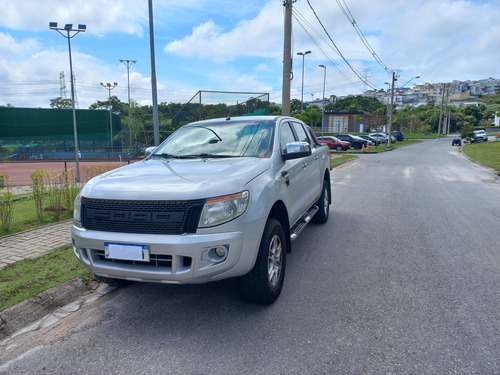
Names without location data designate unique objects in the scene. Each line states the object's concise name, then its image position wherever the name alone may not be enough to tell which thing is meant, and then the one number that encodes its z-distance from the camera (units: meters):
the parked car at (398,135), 54.03
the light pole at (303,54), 40.52
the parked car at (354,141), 37.56
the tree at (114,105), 82.01
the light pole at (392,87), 37.89
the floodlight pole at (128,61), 49.45
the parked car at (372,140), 43.83
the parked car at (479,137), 44.28
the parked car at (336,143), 34.25
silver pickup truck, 2.86
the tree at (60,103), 72.06
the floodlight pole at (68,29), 18.80
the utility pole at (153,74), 9.85
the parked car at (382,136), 45.14
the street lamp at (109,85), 51.67
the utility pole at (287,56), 12.57
